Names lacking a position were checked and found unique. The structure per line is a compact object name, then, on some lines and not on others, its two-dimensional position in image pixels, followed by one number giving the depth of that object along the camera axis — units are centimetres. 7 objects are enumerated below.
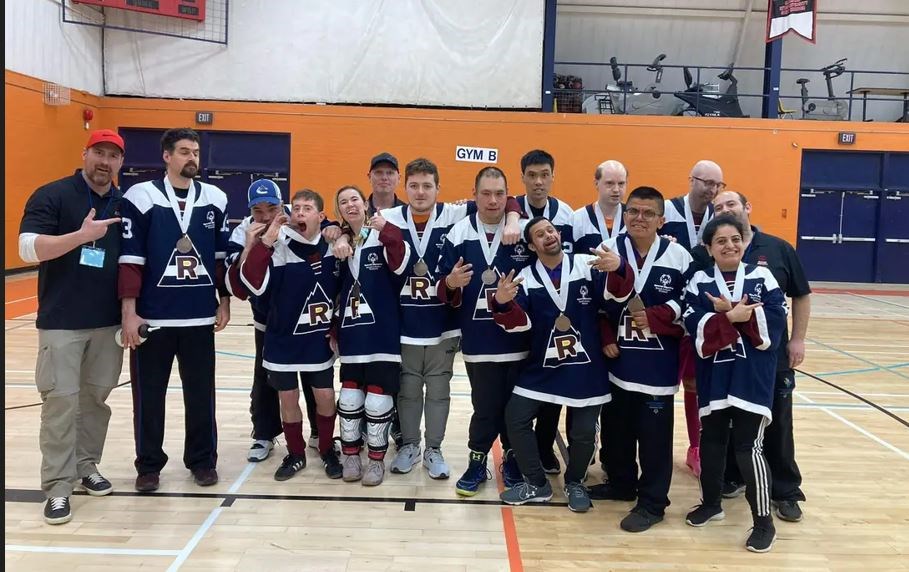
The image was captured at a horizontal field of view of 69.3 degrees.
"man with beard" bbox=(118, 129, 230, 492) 357
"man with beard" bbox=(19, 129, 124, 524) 333
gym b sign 1347
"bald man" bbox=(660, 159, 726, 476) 408
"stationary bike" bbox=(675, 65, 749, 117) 1383
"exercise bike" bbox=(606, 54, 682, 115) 1416
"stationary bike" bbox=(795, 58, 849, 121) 1450
